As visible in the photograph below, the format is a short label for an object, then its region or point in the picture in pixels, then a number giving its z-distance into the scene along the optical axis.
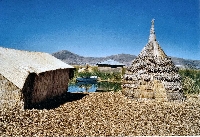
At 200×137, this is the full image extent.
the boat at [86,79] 29.99
